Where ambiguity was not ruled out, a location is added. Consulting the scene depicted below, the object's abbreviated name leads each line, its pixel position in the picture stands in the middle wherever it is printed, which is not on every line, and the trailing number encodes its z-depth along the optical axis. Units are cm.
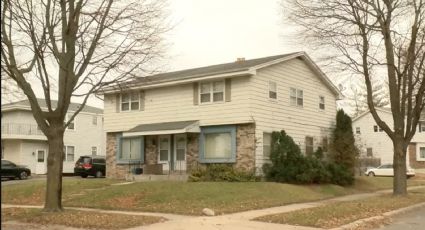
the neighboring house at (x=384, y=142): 5644
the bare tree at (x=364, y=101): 7444
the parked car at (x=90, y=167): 3775
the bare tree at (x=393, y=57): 2242
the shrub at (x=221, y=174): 2353
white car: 4675
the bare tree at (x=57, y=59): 1464
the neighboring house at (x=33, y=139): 4438
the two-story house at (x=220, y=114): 2534
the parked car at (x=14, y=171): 3712
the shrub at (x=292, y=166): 2388
